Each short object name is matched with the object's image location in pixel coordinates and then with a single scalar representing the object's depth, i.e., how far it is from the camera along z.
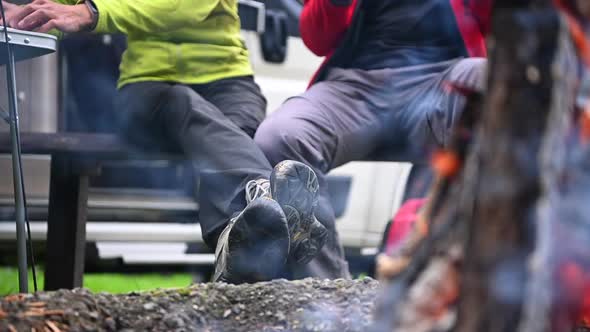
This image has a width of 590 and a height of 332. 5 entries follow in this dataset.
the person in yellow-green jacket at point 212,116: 4.98
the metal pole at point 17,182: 4.53
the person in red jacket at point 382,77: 6.44
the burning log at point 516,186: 1.83
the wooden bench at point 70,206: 6.87
